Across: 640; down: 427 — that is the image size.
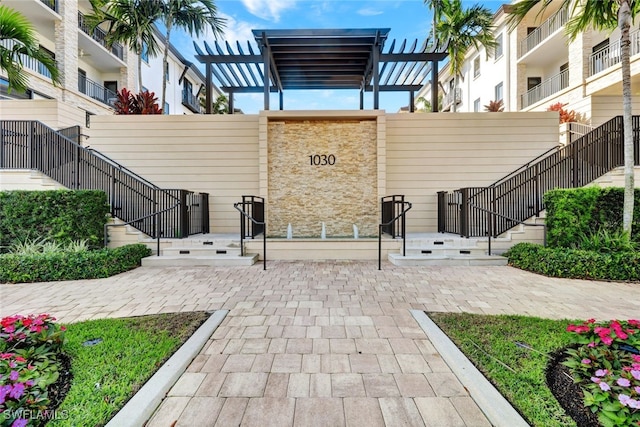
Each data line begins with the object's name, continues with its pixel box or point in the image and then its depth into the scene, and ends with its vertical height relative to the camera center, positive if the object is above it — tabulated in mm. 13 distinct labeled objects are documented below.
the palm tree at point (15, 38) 6074 +3519
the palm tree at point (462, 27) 13430 +8298
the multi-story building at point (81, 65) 13297 +8347
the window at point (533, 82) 17297 +7439
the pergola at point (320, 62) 8844 +4977
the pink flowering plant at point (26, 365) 1739 -1030
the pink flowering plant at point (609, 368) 1739 -1017
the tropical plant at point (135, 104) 10383 +3747
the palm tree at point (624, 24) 5758 +3647
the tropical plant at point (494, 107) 12909 +4497
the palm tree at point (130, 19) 11570 +7482
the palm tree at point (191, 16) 11727 +7611
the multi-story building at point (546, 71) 11938 +7568
